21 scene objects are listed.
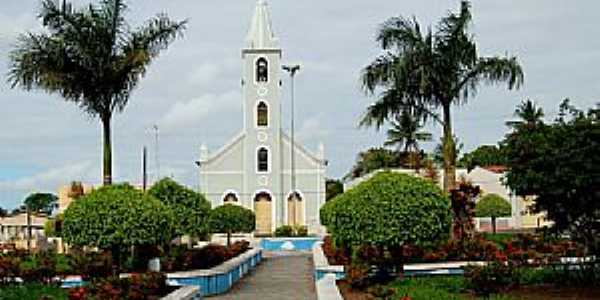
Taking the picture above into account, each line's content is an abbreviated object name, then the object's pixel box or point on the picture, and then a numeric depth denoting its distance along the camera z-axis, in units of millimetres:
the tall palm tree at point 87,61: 23469
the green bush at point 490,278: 15508
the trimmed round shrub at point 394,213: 17516
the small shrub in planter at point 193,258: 21359
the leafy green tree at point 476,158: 81950
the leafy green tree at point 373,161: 77938
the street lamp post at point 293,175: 62875
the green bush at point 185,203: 23547
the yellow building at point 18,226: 57156
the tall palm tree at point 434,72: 26422
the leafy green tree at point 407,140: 61094
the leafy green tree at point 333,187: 79612
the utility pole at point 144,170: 55069
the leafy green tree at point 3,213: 66769
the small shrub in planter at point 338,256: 23656
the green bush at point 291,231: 55844
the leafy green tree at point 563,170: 15016
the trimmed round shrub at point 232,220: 43438
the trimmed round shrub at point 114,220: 17656
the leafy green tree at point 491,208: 53219
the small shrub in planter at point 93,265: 17391
